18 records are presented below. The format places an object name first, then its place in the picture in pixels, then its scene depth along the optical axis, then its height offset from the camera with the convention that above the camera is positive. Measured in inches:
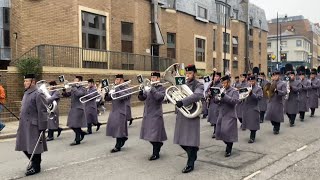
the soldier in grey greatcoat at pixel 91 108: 353.3 -37.7
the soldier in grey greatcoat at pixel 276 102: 339.9 -29.2
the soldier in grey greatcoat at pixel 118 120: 265.9 -39.7
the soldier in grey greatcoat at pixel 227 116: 249.6 -34.3
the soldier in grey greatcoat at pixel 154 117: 243.5 -33.9
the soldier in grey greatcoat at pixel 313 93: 461.1 -23.6
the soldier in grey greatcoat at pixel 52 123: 326.4 -51.7
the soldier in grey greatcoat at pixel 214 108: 353.4 -38.0
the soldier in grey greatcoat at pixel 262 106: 424.3 -42.0
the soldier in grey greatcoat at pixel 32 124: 208.7 -34.3
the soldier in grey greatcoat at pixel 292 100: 390.7 -30.0
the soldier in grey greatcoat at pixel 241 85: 351.6 -7.4
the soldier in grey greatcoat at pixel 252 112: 301.6 -36.7
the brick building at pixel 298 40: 2457.0 +365.2
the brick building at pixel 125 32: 566.0 +129.1
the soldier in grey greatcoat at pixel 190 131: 211.6 -40.6
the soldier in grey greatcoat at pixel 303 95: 419.4 -24.2
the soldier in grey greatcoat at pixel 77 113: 306.9 -37.8
